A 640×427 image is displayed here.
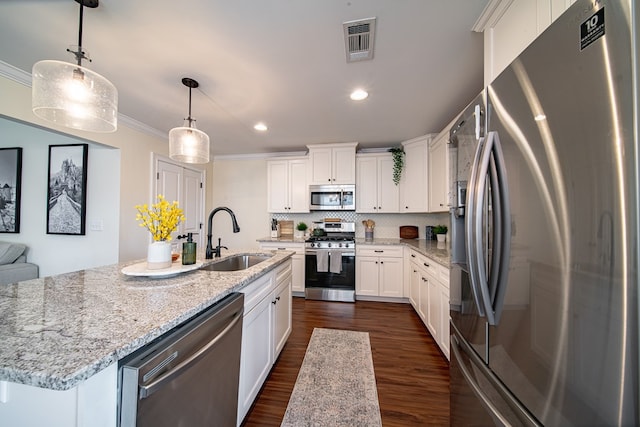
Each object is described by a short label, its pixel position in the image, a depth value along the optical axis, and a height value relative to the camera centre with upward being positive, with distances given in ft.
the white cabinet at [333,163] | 12.81 +2.96
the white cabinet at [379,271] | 11.62 -2.63
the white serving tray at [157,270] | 4.32 -1.05
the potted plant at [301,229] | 14.23 -0.72
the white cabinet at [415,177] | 11.60 +2.08
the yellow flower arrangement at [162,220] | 4.65 -0.09
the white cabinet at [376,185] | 12.86 +1.79
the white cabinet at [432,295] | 6.90 -2.66
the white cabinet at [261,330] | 4.72 -2.71
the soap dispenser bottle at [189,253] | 5.17 -0.82
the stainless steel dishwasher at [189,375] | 2.29 -1.90
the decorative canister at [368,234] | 13.58 -0.93
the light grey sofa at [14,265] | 9.20 -2.06
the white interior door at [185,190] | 11.85 +1.41
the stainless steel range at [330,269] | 11.93 -2.62
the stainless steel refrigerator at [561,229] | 1.63 -0.09
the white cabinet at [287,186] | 13.69 +1.82
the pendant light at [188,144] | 6.26 +1.92
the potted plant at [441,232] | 10.76 -0.63
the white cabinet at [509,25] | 3.07 +2.95
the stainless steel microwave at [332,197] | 12.96 +1.11
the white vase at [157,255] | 4.65 -0.79
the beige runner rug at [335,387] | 4.99 -4.20
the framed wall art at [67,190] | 9.86 +1.02
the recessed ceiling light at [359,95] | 7.47 +3.98
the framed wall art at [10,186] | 10.32 +1.22
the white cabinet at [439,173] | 9.34 +1.93
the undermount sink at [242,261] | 7.11 -1.36
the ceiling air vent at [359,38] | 4.84 +3.94
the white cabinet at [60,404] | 2.00 -1.64
